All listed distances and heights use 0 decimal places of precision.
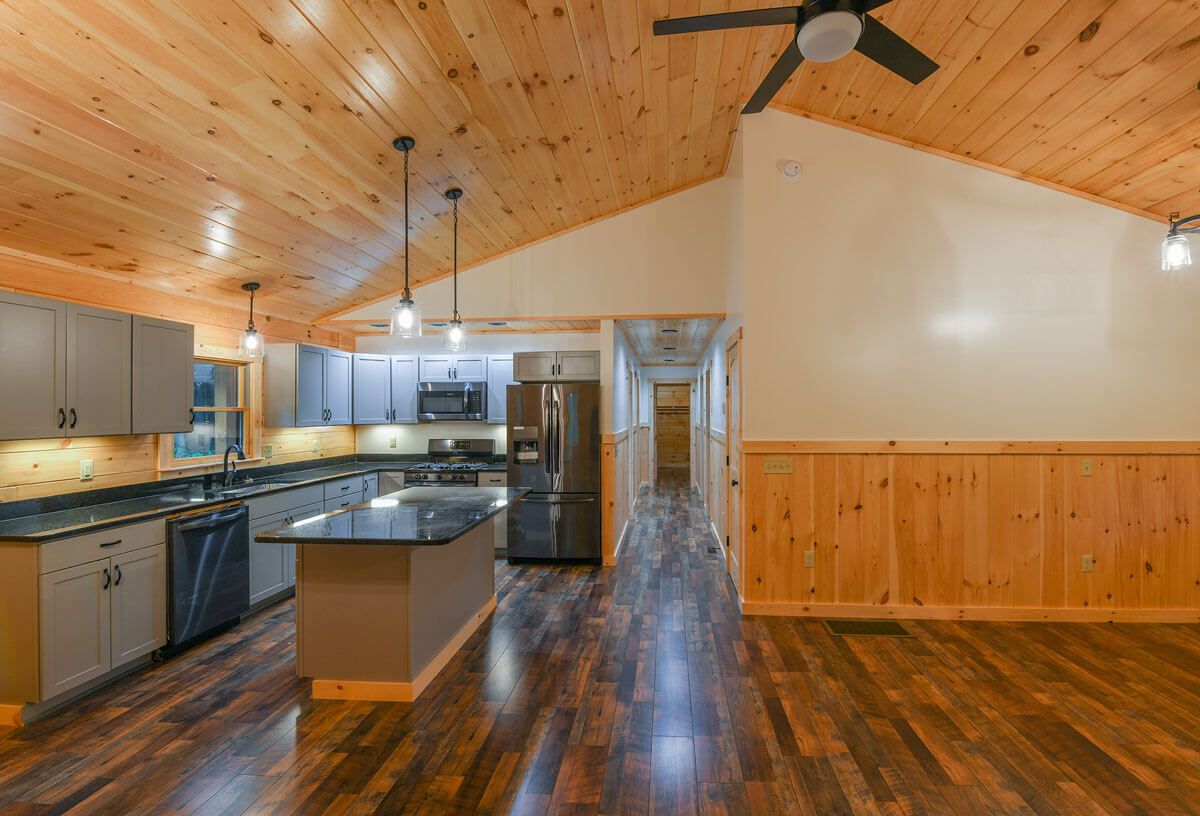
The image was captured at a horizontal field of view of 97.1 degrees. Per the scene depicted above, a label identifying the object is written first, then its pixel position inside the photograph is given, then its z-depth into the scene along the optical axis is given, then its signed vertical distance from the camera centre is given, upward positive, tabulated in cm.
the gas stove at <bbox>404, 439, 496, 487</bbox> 533 -55
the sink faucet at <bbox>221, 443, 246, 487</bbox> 399 -44
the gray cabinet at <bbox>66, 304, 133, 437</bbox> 292 +24
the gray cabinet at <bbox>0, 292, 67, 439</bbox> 262 +24
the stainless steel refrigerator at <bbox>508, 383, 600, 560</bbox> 502 -59
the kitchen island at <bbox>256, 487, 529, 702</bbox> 264 -100
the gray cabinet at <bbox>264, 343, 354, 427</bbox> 462 +24
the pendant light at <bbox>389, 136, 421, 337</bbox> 284 +53
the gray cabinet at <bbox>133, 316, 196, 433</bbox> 329 +24
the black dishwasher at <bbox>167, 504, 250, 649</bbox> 312 -100
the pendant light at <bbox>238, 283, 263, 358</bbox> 388 +53
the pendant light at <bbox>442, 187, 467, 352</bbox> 341 +53
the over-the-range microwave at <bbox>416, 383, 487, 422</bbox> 557 +11
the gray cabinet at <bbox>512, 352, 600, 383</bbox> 514 +44
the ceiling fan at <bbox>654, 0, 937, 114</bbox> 178 +134
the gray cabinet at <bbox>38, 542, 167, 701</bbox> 252 -105
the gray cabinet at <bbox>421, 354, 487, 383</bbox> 566 +47
